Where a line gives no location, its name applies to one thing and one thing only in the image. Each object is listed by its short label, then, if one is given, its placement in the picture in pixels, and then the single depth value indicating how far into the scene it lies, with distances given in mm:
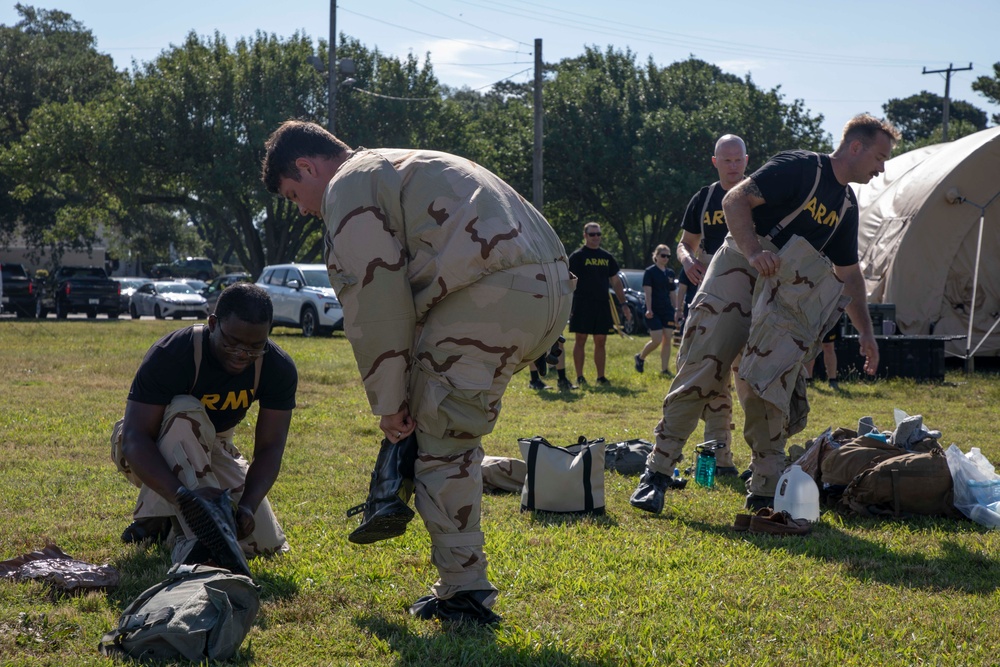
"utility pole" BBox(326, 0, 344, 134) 29906
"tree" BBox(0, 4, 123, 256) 41625
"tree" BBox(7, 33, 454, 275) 34344
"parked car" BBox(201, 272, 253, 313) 34469
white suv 21984
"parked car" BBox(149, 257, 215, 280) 62094
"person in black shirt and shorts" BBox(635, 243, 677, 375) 13547
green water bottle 6340
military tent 14289
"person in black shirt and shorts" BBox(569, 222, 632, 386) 12289
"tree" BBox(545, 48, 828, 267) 35031
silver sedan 33594
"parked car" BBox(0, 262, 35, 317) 30844
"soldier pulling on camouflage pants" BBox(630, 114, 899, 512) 5270
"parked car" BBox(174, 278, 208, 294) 40112
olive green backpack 3141
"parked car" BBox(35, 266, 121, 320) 31719
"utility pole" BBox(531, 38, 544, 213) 26156
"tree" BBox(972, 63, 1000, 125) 41188
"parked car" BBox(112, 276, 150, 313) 38312
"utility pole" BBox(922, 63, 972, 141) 43328
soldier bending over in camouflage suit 3324
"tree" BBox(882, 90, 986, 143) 70000
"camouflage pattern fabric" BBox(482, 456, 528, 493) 5957
